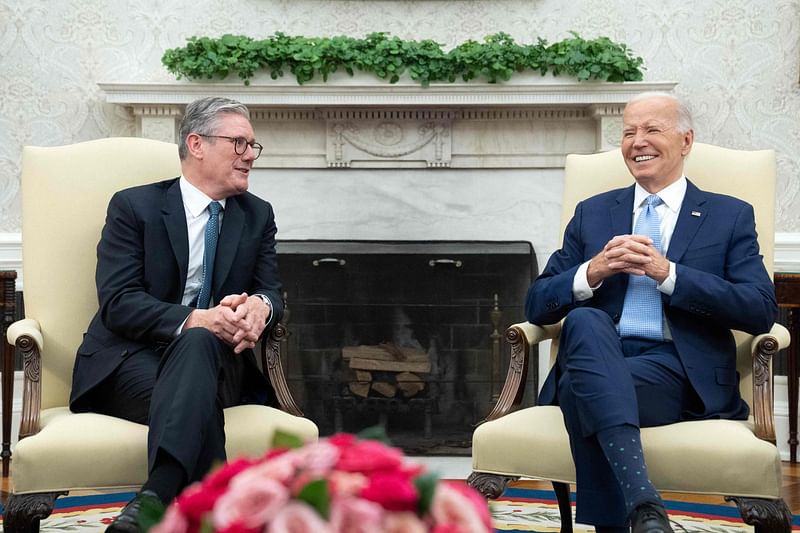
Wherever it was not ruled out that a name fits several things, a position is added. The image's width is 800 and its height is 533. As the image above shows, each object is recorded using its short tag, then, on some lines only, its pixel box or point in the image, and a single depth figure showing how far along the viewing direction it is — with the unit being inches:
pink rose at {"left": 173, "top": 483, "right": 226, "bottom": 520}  36.0
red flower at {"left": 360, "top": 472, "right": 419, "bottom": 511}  34.1
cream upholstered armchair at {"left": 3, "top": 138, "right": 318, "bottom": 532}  86.7
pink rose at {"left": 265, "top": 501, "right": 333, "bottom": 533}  32.9
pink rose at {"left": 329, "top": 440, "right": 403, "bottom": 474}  35.4
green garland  166.7
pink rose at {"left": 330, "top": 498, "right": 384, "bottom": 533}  33.5
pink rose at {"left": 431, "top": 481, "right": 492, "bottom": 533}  35.1
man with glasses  86.8
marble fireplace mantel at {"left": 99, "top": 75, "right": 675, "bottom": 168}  168.2
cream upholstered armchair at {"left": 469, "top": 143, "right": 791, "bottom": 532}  86.3
